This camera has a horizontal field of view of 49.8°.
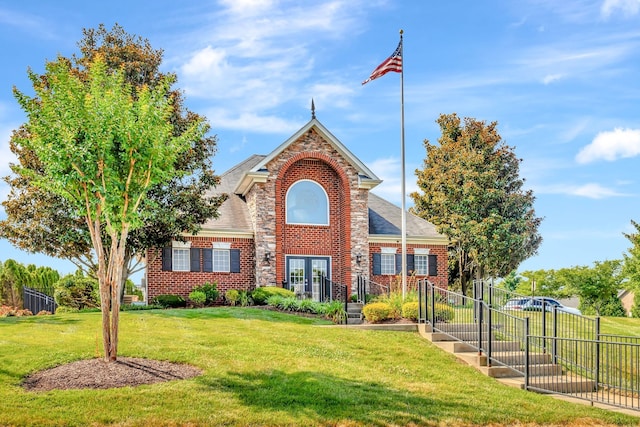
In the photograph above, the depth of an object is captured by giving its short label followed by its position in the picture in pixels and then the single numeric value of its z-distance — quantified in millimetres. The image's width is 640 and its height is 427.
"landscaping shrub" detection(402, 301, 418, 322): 18778
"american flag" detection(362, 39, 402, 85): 23938
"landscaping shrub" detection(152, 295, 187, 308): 26812
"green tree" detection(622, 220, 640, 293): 31809
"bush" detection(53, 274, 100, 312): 26578
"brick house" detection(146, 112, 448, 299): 28672
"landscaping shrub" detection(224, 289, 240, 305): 27266
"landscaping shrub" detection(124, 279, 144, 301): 38281
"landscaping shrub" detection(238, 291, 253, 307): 26641
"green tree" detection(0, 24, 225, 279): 25812
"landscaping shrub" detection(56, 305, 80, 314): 25625
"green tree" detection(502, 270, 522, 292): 70188
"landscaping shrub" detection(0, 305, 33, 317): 24469
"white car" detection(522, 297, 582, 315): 36147
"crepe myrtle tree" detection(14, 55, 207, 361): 12477
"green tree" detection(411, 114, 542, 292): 39281
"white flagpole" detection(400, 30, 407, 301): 23408
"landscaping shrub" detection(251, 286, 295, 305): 26047
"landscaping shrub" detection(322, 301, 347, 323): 21141
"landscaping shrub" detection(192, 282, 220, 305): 28047
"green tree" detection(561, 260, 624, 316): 41562
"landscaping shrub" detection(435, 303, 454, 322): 17844
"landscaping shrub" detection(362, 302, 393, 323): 19172
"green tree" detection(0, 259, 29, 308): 31656
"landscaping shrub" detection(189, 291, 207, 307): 27386
